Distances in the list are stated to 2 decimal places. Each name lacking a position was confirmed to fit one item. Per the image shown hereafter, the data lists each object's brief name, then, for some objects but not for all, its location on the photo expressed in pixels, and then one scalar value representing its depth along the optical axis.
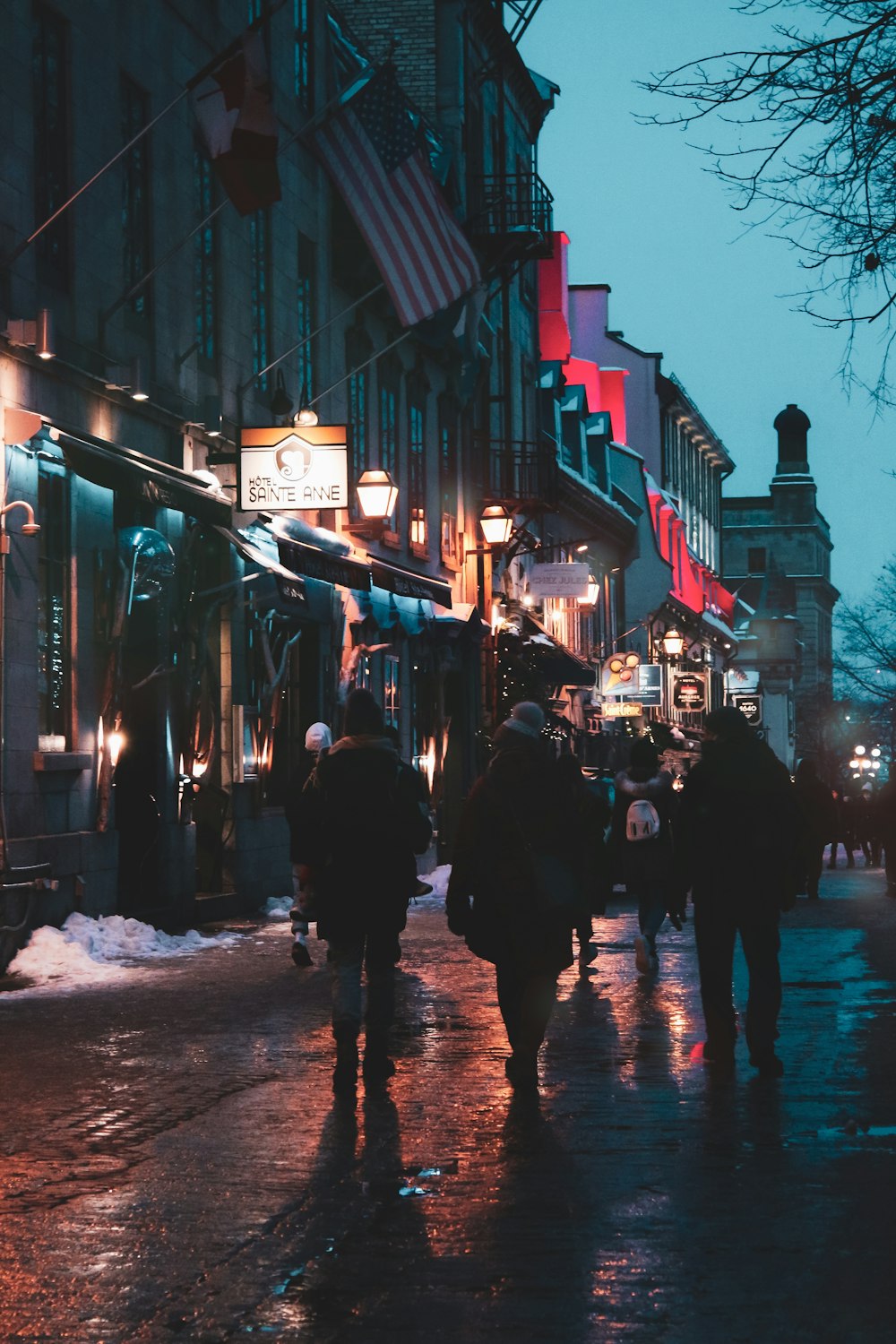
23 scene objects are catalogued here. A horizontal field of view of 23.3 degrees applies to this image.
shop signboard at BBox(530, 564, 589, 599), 38.88
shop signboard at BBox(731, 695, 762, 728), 76.03
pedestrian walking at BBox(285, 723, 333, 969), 15.52
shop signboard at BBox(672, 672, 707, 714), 59.84
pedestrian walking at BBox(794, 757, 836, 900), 26.78
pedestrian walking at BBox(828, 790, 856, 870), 41.20
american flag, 23.97
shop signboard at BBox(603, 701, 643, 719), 47.69
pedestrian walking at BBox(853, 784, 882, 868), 38.16
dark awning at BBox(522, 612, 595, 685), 36.88
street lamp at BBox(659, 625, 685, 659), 58.28
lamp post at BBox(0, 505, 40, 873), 15.78
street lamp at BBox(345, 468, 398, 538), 25.67
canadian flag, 17.42
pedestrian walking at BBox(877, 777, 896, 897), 23.84
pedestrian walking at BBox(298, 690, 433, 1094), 10.05
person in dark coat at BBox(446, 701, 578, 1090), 9.79
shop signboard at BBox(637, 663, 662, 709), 49.00
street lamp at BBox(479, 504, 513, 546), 33.31
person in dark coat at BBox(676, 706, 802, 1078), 10.52
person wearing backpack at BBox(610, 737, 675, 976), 16.36
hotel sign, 21.09
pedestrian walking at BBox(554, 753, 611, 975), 15.69
